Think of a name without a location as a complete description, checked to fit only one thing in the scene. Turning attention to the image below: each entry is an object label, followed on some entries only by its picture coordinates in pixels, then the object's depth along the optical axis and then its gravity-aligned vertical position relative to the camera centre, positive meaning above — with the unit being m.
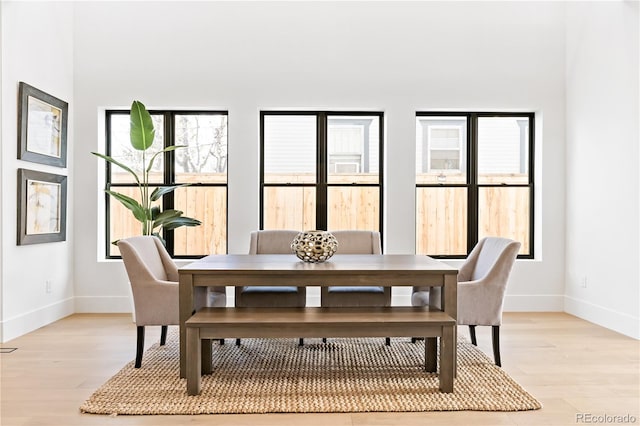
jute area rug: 2.63 -1.03
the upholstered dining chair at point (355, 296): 3.71 -0.63
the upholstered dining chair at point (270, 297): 3.71 -0.64
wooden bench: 2.73 -0.64
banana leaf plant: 4.64 +0.12
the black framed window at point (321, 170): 5.37 +0.45
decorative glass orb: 3.28 -0.23
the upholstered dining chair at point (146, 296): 3.23 -0.56
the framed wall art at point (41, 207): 4.24 +0.02
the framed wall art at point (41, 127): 4.24 +0.76
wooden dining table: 2.91 -0.39
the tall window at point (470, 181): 5.42 +0.34
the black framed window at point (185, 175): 5.34 +0.38
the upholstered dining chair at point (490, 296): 3.33 -0.56
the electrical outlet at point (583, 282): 4.92 -0.68
